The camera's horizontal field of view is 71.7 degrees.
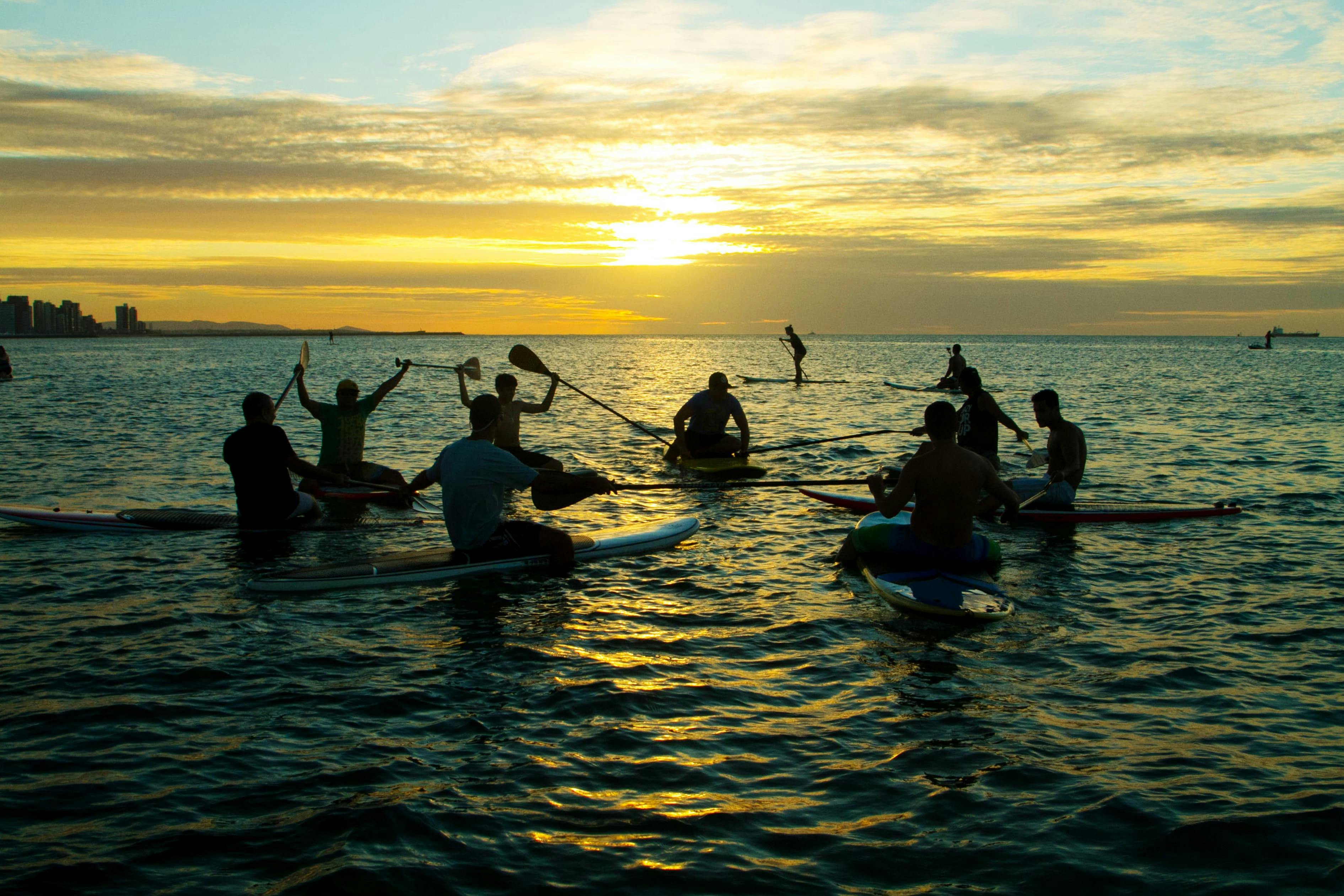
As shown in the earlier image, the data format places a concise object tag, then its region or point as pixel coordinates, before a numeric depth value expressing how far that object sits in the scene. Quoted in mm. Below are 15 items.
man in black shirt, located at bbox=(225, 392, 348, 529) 11164
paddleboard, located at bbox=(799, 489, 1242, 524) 13078
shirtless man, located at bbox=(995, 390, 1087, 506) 12930
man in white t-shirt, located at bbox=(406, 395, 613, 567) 9555
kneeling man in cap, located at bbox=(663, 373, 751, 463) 17156
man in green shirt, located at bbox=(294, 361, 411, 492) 13750
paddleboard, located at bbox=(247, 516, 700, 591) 9625
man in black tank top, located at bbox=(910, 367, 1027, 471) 13648
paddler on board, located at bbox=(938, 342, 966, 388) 32125
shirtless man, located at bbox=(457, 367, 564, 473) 14328
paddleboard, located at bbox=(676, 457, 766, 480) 16297
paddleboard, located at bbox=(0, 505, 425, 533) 12438
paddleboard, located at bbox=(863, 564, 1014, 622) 8461
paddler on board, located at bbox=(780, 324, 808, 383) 49469
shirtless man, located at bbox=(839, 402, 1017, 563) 8836
